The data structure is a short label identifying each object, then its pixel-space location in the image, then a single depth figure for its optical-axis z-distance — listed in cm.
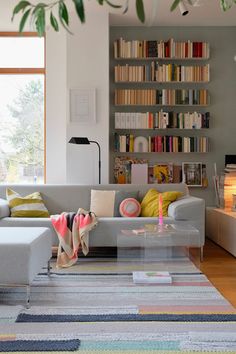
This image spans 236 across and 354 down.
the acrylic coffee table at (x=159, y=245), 466
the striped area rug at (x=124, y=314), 286
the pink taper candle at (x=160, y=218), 512
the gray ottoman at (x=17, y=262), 364
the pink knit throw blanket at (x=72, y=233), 537
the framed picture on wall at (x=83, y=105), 682
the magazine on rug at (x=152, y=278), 438
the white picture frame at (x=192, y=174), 745
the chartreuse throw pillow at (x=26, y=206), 586
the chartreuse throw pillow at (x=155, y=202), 592
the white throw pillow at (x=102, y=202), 604
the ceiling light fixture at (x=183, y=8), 558
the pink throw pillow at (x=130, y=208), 598
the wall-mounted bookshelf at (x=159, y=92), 724
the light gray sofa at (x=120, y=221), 555
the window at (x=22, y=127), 745
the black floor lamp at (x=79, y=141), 638
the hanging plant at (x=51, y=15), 124
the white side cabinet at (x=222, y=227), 590
